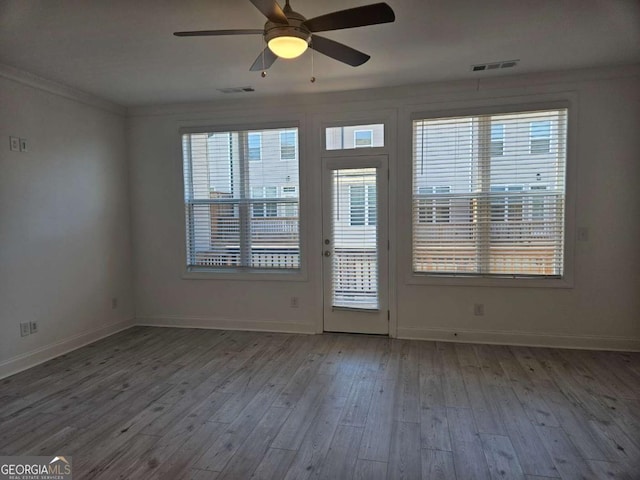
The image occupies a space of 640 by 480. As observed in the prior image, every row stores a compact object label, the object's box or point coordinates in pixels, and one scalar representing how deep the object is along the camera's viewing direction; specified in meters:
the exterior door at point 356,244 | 4.29
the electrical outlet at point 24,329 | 3.58
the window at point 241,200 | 4.54
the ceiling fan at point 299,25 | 1.94
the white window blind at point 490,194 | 3.89
